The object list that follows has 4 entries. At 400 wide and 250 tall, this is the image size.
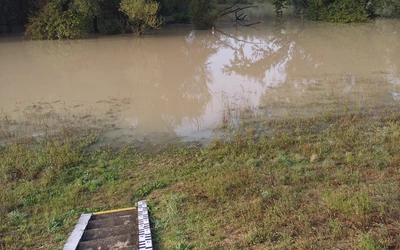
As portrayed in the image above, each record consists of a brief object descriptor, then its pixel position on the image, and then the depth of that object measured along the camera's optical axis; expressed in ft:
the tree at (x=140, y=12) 72.33
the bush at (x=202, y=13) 85.05
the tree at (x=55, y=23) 71.15
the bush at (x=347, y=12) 94.84
